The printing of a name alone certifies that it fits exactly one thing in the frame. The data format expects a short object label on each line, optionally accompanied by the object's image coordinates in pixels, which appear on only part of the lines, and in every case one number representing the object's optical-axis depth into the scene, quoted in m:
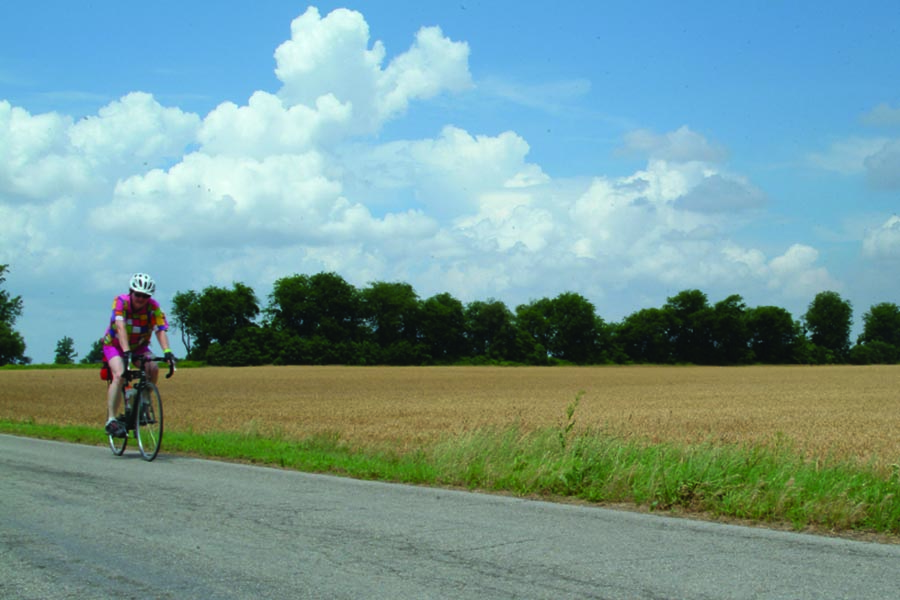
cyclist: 10.90
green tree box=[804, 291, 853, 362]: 139.38
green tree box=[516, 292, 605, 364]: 123.06
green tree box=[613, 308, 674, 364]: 121.88
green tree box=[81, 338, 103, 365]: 161.79
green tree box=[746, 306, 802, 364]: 122.12
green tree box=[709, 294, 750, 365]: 120.06
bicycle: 10.82
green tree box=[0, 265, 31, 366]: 102.50
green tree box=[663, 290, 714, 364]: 121.38
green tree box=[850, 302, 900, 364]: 144.12
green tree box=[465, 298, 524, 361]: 121.31
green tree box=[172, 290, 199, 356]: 123.62
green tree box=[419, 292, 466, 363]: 117.19
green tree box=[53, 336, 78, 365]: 182.76
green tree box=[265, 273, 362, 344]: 110.38
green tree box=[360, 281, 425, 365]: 114.75
